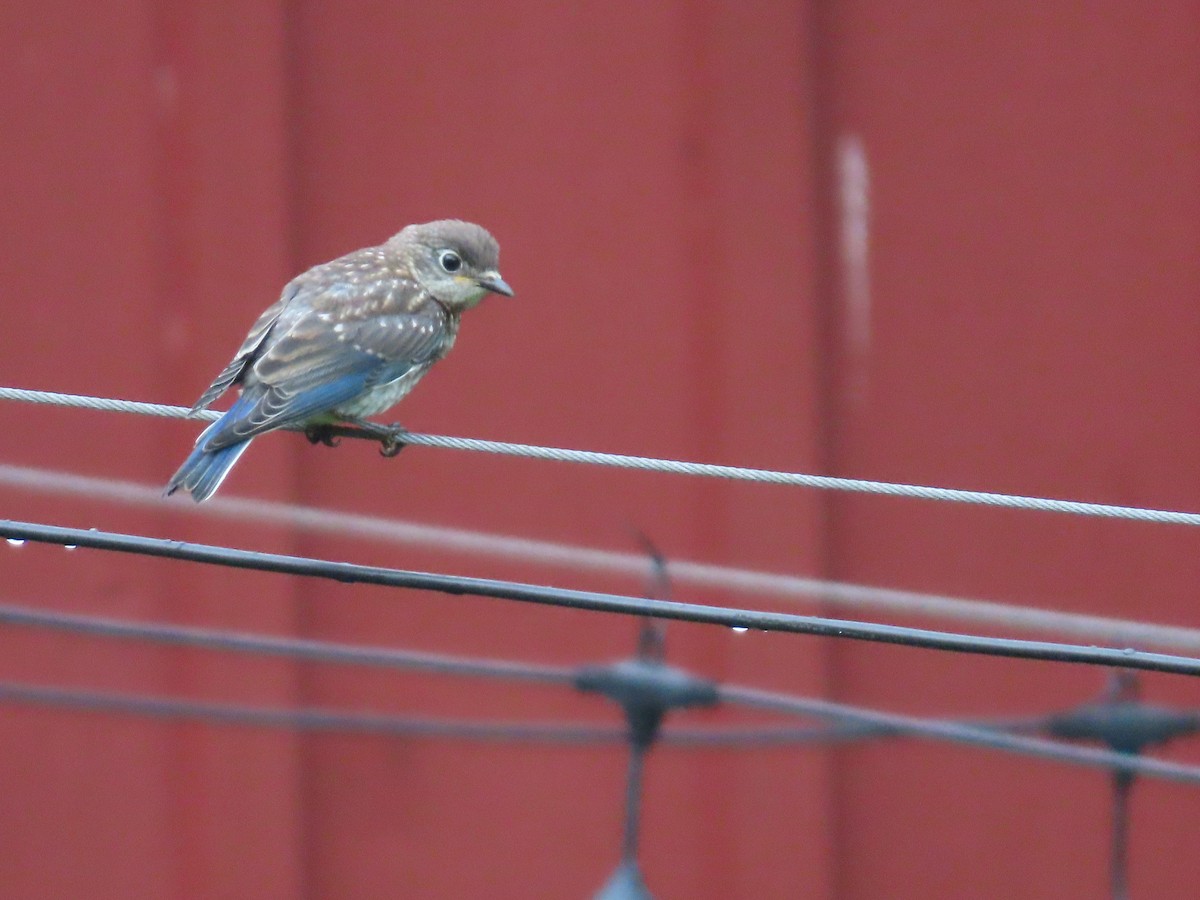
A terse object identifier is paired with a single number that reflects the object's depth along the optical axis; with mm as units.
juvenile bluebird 5300
